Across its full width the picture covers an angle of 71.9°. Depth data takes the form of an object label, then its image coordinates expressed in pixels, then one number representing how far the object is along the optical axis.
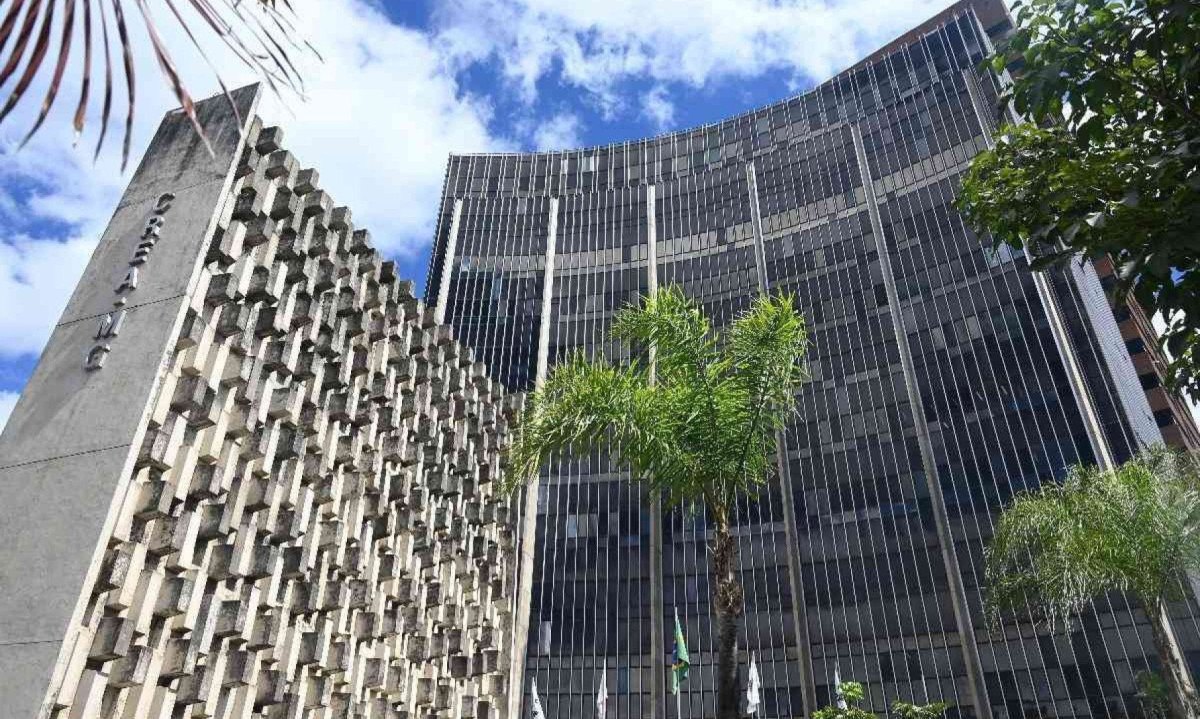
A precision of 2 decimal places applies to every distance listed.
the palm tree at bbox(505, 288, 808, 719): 18.27
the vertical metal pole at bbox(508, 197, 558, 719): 36.00
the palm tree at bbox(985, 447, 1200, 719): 21.59
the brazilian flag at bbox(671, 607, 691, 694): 25.27
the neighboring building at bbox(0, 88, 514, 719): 16.69
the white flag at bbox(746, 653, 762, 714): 31.66
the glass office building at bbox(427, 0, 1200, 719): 50.72
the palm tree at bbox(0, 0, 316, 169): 3.56
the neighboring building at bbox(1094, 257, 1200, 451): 65.81
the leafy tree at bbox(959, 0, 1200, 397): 7.50
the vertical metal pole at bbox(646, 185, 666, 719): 55.91
